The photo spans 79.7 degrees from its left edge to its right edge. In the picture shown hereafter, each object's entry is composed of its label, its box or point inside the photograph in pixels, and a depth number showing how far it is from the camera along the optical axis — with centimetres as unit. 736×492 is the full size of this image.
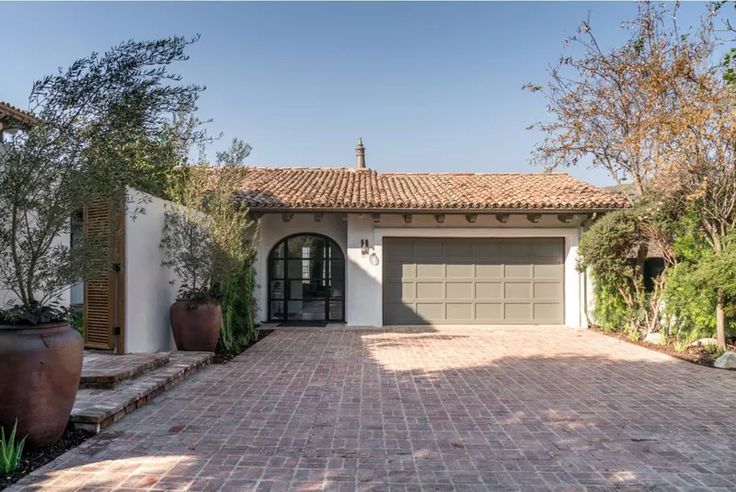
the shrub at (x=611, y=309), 1028
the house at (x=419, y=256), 1095
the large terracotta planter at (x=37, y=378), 343
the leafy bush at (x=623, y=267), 959
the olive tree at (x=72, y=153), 352
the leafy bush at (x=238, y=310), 832
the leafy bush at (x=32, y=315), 359
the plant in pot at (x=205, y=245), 744
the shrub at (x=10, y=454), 322
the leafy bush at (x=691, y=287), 798
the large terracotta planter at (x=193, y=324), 737
